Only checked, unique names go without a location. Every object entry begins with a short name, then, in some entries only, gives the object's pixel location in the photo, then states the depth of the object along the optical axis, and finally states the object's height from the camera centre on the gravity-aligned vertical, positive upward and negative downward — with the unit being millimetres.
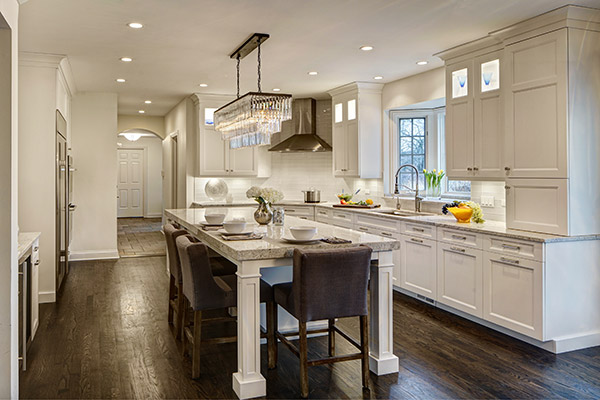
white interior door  14633 +517
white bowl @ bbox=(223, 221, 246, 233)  3441 -195
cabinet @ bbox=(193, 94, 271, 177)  7426 +734
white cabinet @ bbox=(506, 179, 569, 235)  3553 -55
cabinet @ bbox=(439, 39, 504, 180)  4270 +799
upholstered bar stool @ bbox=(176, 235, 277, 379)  3051 -597
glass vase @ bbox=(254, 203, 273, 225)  4199 -134
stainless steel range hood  7625 +1173
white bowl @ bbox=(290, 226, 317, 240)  3066 -219
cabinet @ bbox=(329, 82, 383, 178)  6516 +963
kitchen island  2830 -557
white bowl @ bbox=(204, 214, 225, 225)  4078 -171
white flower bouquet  4219 +32
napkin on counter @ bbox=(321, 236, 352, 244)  3117 -274
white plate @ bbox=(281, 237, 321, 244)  3094 -272
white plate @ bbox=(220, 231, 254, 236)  3460 -247
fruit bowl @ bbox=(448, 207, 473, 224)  4500 -149
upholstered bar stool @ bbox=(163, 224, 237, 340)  3730 -584
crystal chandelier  4457 +820
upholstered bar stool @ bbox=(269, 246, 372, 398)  2738 -528
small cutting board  6347 -101
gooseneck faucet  5719 +13
